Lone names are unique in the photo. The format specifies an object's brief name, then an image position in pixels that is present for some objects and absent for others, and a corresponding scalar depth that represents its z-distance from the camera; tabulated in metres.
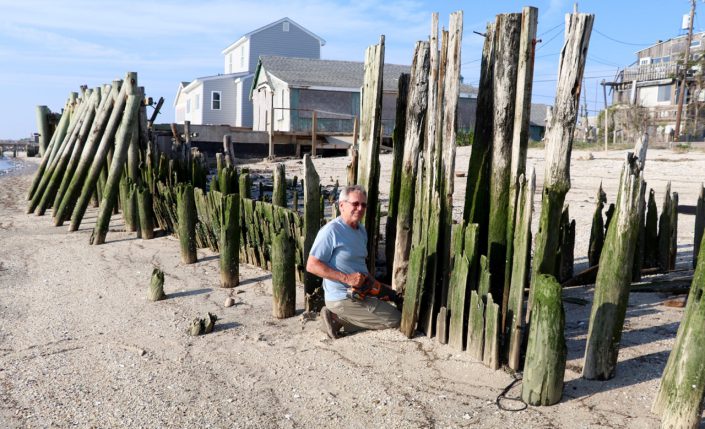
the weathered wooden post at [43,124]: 15.48
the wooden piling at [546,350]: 3.73
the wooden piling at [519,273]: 4.15
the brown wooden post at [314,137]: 25.16
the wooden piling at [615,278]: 3.75
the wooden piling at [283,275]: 5.51
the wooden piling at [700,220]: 6.55
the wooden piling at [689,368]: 3.28
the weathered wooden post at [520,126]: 4.42
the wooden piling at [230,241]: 6.42
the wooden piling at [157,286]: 6.25
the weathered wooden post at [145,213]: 9.04
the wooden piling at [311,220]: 5.47
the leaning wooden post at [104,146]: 9.94
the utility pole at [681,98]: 28.83
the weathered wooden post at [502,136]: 4.56
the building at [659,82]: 33.22
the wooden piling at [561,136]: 4.00
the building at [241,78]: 35.16
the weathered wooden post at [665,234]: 6.52
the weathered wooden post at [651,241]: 6.54
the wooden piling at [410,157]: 5.21
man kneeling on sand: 5.01
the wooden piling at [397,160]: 5.57
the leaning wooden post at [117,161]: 9.03
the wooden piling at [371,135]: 5.52
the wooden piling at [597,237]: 6.38
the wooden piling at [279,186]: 7.12
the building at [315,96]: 28.78
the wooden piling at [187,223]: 7.45
